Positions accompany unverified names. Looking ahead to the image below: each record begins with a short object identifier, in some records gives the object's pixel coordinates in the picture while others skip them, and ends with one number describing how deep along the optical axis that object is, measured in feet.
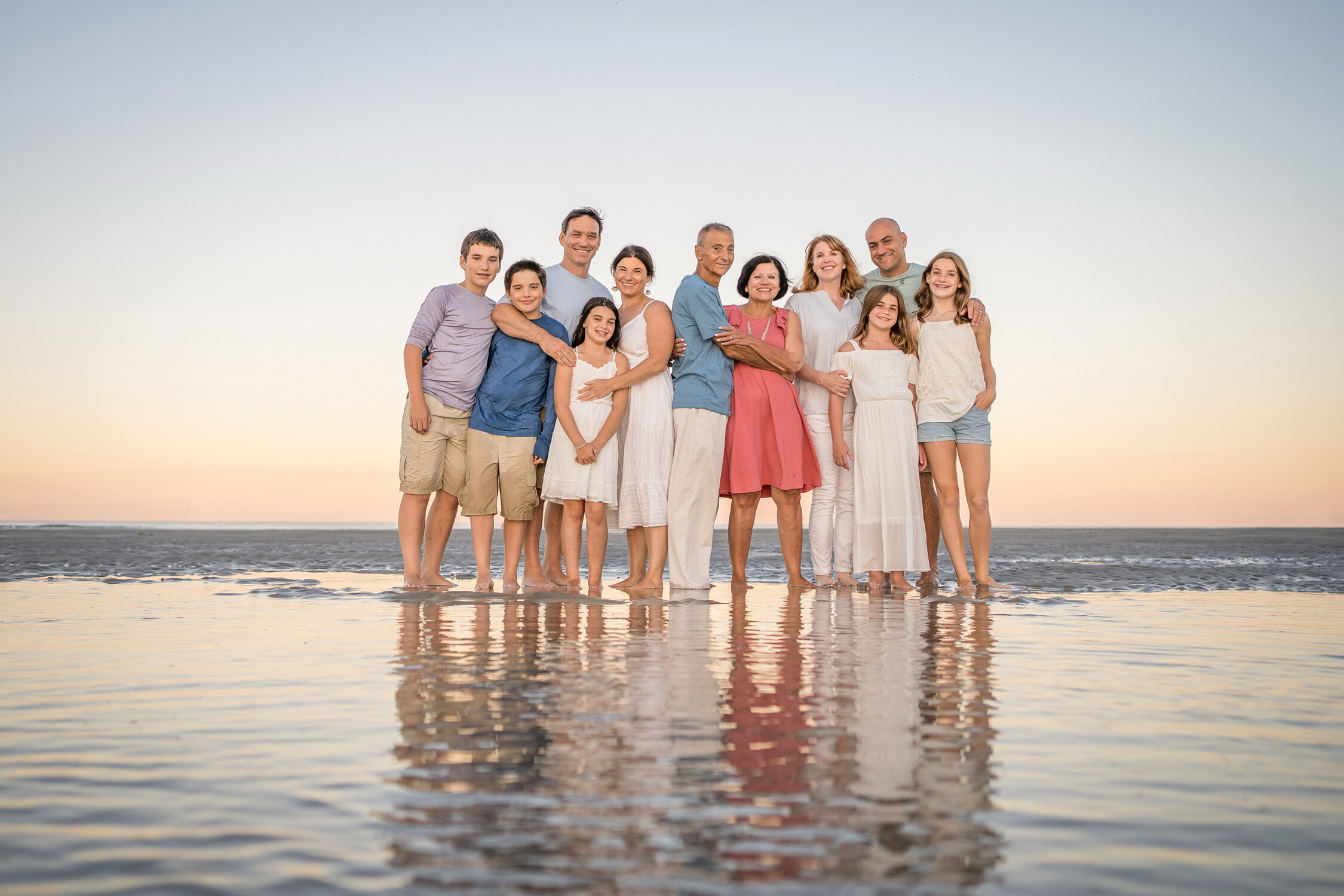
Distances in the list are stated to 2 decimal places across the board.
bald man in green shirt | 21.49
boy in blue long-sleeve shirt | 19.54
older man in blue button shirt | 19.66
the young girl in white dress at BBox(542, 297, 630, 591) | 19.26
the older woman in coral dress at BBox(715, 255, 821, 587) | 20.56
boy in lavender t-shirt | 19.62
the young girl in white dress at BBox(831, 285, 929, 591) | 20.45
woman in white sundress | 19.49
